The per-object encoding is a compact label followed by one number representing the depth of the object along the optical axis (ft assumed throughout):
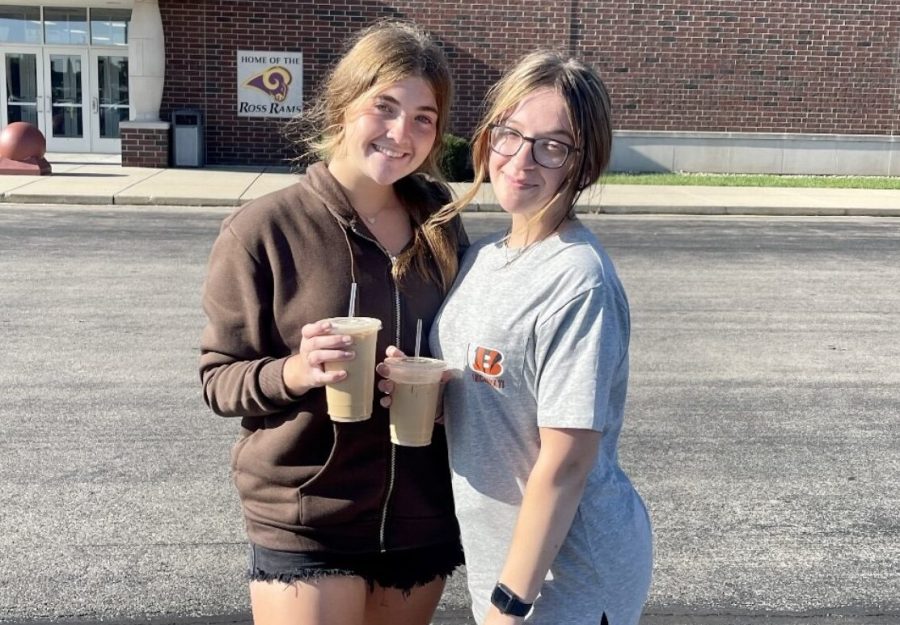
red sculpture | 57.36
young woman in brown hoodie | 7.04
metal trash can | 65.67
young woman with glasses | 5.98
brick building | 67.87
